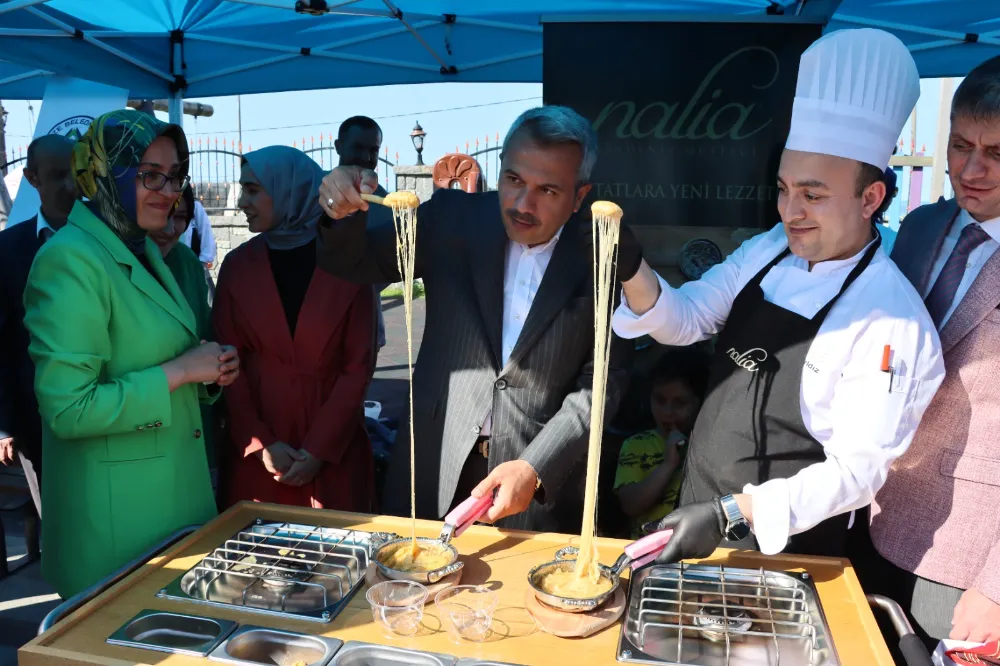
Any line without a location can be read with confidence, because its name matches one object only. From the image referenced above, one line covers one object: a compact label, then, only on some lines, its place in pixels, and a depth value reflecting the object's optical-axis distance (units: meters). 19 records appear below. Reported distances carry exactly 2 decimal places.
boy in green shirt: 2.87
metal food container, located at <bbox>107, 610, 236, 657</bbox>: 1.32
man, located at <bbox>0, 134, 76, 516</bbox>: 2.91
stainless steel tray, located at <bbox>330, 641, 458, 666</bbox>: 1.31
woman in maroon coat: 2.65
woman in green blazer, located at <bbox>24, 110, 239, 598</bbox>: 1.79
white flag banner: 4.94
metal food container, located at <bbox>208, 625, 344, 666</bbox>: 1.34
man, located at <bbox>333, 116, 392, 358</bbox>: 4.16
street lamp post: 11.91
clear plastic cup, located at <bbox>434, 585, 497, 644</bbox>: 1.37
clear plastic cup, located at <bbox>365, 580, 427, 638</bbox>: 1.38
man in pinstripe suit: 2.00
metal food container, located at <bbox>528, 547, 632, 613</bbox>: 1.38
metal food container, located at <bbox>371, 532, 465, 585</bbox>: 1.49
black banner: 3.17
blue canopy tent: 3.91
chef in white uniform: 1.50
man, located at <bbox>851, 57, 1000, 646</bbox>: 1.60
